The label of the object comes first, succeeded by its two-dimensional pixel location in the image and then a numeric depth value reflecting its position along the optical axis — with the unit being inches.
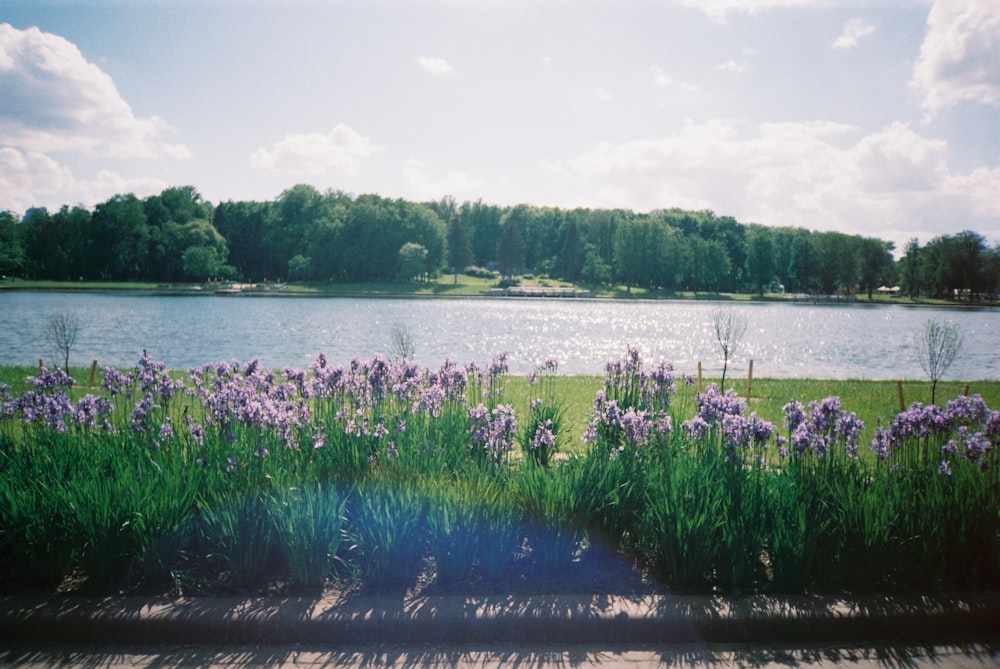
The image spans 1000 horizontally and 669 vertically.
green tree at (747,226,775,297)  4416.8
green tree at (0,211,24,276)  3633.1
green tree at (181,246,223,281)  3836.1
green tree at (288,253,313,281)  4018.2
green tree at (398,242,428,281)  3909.9
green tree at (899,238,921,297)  3939.5
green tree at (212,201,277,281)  4503.0
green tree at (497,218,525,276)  4581.7
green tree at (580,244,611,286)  4279.0
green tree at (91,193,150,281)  3892.7
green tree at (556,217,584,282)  4468.5
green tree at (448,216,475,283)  4426.7
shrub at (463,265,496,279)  4787.6
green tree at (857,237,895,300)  4259.4
